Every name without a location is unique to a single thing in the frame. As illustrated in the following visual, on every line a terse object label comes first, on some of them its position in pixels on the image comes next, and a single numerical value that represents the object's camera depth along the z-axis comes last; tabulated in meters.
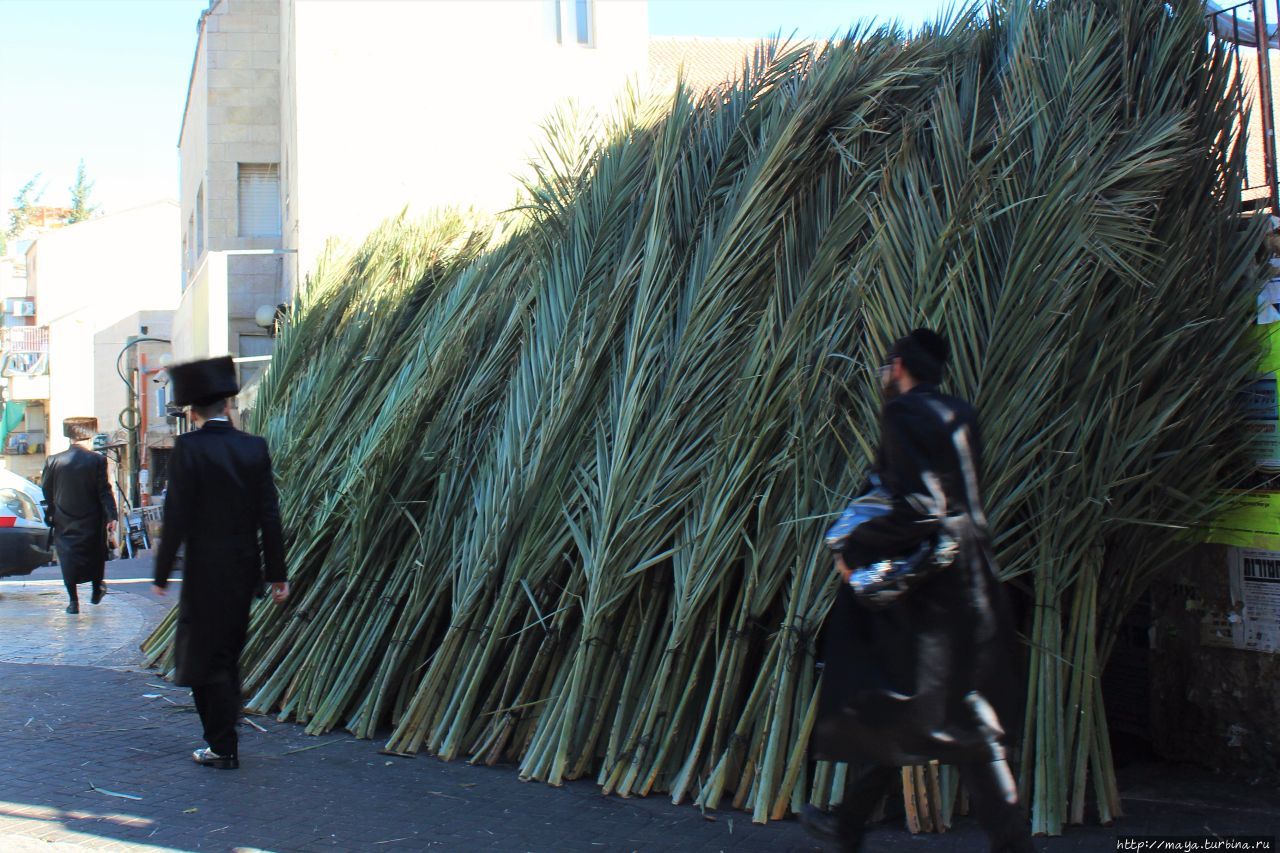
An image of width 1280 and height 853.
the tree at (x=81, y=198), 64.00
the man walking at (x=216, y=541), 5.02
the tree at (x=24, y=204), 67.56
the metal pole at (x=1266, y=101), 5.26
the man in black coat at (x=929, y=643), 3.35
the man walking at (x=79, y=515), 10.29
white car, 12.88
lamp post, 25.75
